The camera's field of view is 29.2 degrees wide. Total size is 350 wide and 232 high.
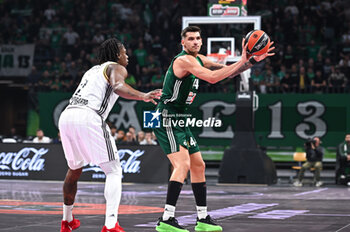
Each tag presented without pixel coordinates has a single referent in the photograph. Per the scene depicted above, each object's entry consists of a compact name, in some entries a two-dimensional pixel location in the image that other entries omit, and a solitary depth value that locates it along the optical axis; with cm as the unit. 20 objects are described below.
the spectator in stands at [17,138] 2339
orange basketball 742
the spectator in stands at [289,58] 2472
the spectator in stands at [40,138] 2111
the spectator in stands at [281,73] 2356
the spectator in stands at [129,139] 2019
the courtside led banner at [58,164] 1931
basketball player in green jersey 793
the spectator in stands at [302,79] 2277
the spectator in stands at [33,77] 2638
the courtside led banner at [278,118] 2145
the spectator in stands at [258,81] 2246
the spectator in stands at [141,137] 2070
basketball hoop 1689
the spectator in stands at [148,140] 2033
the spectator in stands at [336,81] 2152
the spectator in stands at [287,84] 2217
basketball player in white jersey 715
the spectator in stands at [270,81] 2239
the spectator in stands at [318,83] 2181
